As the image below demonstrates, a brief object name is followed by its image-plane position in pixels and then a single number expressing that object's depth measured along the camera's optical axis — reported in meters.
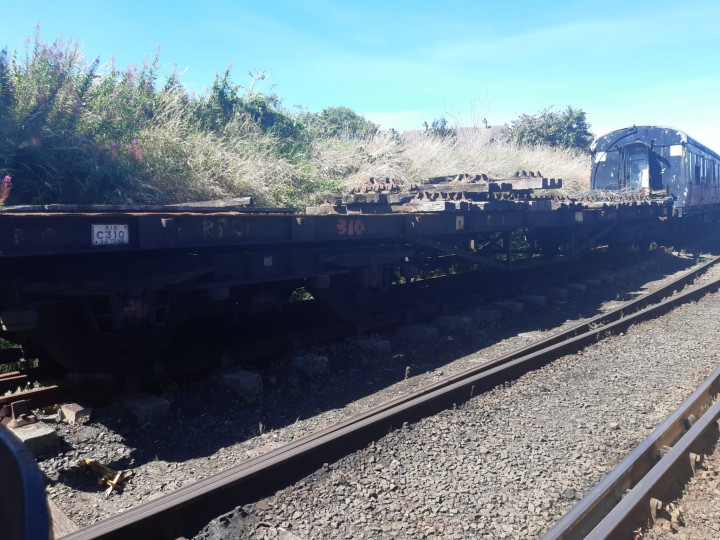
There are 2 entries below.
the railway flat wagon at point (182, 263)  4.06
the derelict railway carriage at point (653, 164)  16.47
